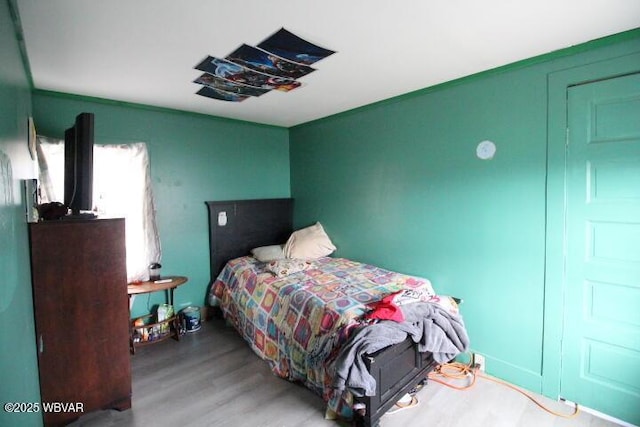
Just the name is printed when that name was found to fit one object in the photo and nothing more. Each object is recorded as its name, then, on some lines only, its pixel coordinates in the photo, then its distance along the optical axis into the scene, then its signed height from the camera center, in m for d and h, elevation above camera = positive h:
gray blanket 1.66 -0.87
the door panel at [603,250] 1.80 -0.34
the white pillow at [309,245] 3.50 -0.51
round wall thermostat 2.32 +0.38
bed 1.76 -0.87
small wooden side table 2.79 -0.80
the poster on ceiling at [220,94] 2.65 +1.01
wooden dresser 1.74 -0.66
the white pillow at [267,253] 3.44 -0.60
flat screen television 1.87 +0.25
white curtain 2.76 +0.11
